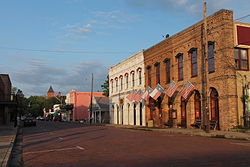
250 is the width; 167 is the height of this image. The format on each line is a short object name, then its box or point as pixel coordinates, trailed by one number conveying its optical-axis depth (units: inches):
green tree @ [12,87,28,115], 1829.5
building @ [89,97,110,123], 2475.4
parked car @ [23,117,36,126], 1909.4
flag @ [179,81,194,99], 1103.0
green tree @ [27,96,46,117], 5625.0
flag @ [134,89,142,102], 1484.9
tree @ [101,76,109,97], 2856.8
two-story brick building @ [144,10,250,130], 957.8
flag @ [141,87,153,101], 1389.0
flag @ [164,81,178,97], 1193.0
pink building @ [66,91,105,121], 3201.3
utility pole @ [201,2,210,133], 1046.5
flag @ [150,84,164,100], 1299.2
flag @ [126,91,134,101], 1523.1
